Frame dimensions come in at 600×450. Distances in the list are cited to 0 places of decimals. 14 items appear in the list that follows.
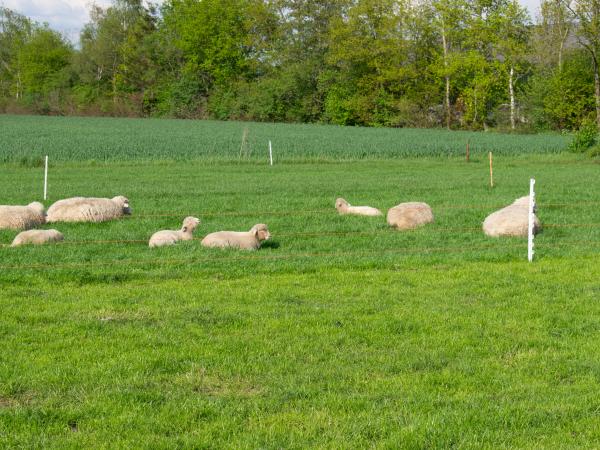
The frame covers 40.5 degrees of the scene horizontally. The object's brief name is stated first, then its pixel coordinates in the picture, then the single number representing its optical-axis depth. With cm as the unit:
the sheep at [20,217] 1562
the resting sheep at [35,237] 1393
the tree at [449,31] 7112
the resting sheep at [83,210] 1666
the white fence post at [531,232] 1268
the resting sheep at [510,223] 1526
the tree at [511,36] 6969
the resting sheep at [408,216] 1636
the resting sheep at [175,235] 1404
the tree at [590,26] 5991
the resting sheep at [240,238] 1366
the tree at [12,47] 11662
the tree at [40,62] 11194
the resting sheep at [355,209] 1784
